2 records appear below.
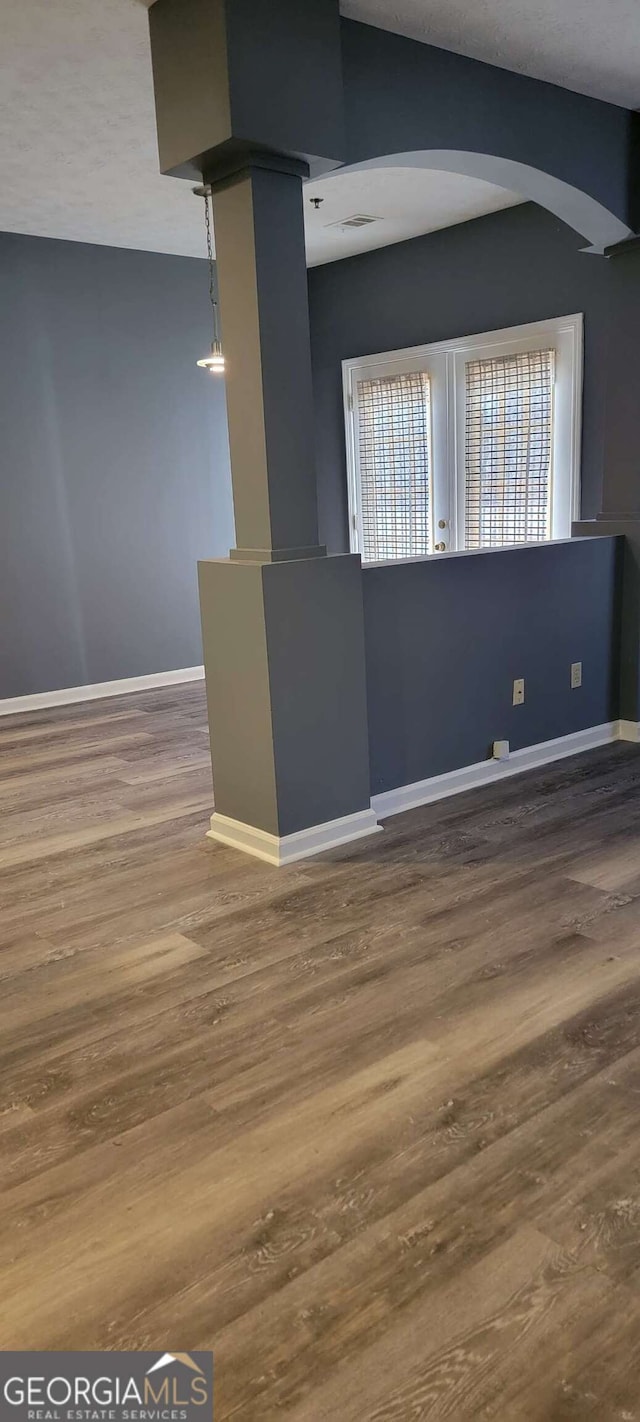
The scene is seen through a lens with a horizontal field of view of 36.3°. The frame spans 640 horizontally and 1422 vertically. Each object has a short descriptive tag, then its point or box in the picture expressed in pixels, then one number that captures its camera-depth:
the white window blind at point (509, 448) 5.57
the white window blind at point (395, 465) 6.45
